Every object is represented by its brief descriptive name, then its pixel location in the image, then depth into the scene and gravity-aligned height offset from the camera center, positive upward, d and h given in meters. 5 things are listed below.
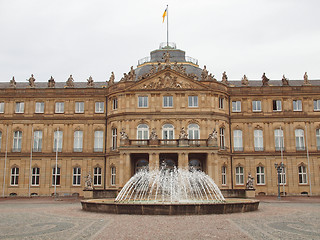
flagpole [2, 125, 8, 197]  51.29 +0.37
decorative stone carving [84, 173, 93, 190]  44.38 -1.34
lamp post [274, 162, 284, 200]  44.45 +0.29
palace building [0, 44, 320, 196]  49.22 +5.82
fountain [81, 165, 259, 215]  23.84 -2.14
